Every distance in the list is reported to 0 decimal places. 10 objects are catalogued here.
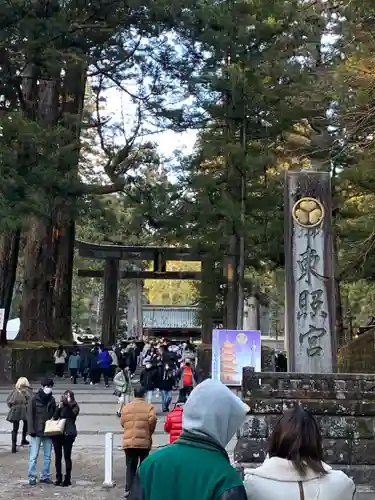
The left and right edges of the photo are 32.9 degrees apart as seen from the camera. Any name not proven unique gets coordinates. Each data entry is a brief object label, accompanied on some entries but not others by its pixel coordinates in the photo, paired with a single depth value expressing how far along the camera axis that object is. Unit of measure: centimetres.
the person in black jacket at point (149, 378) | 1451
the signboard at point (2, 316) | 1942
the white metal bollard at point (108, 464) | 838
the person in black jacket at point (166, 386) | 1482
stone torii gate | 3138
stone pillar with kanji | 1063
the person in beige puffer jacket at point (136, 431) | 802
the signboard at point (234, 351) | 1250
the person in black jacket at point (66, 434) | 868
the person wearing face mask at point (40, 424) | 871
